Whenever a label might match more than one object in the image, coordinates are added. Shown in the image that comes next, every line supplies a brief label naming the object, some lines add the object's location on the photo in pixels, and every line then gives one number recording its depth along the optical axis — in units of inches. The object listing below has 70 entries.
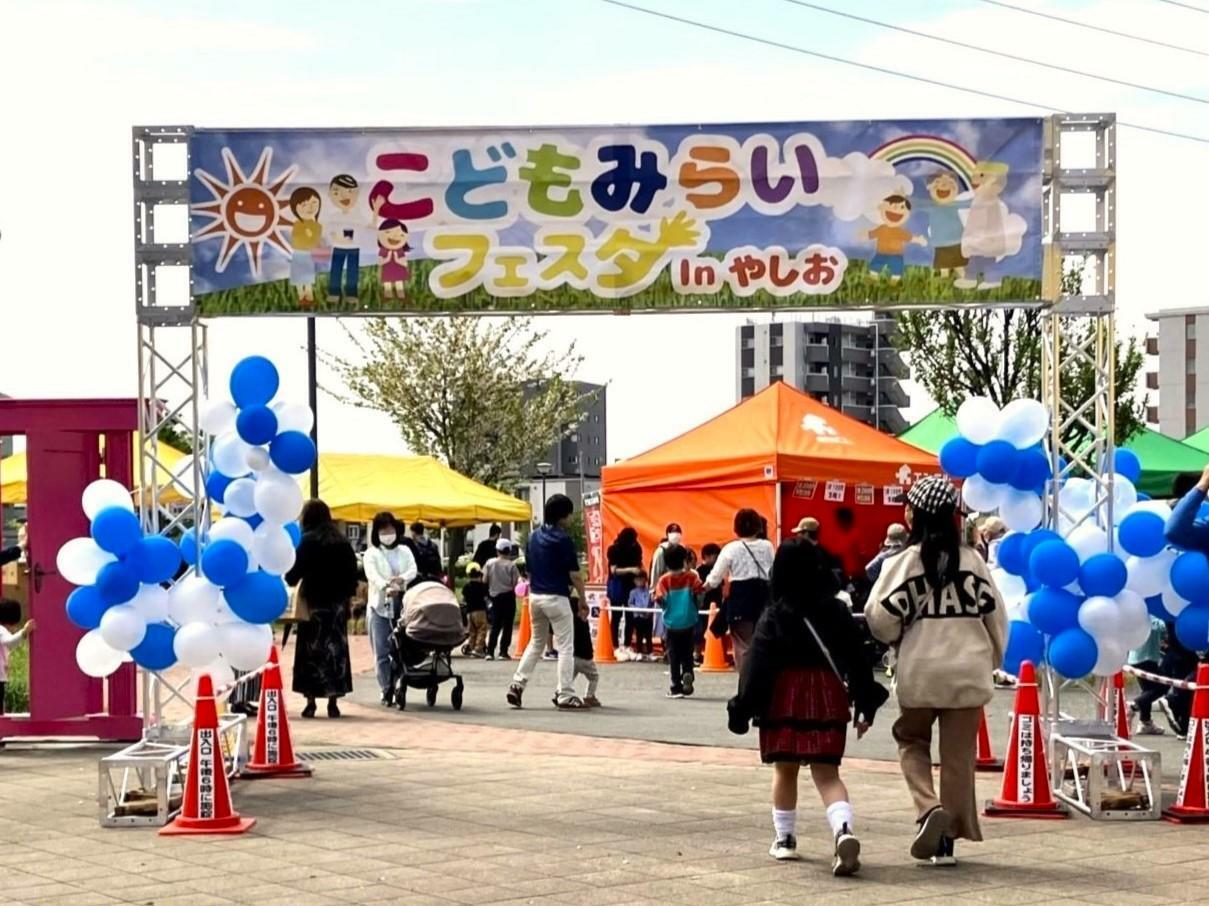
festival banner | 442.0
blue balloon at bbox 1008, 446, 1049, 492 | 412.5
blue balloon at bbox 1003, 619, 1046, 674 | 415.5
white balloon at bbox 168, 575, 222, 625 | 413.1
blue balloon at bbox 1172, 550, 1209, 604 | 399.5
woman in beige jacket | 335.9
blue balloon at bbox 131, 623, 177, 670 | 412.2
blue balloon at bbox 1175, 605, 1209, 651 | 404.5
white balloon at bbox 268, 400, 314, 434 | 441.7
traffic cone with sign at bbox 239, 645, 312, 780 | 475.2
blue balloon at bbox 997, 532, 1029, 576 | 422.0
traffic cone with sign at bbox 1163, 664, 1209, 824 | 392.5
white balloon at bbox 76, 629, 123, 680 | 414.3
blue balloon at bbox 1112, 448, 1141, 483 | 478.9
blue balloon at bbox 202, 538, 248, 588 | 414.0
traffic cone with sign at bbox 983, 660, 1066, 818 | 401.4
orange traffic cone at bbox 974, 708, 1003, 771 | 491.2
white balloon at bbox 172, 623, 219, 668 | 408.5
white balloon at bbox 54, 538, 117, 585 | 410.6
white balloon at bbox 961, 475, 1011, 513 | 421.1
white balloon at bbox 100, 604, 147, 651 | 404.5
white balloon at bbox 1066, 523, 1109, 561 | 410.9
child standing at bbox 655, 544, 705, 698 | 730.2
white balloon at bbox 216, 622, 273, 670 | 416.8
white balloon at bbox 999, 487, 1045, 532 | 421.7
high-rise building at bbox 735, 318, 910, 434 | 5546.3
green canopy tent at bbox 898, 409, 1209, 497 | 1077.8
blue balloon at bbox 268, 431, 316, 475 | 435.2
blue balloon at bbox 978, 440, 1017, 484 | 410.9
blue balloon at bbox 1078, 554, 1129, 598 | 400.2
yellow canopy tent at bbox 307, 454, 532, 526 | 1206.3
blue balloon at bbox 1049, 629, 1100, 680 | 398.9
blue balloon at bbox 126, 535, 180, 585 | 409.4
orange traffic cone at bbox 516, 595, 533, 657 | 981.2
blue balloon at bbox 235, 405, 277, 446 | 430.0
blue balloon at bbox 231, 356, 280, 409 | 434.3
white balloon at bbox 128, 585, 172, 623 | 410.3
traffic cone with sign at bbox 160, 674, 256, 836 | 384.5
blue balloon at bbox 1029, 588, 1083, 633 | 403.2
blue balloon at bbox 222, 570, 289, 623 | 421.7
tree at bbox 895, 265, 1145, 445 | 1459.2
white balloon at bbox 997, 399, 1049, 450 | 410.3
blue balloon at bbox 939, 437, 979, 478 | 419.8
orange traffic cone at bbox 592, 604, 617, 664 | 957.8
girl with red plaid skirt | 336.5
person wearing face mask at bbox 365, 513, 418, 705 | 689.0
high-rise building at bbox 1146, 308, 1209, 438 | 4896.7
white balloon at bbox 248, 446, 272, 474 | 438.0
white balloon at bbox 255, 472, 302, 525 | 431.5
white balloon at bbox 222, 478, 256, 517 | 445.4
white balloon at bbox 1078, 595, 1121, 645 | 398.3
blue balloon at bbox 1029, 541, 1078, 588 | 401.4
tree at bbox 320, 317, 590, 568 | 1998.0
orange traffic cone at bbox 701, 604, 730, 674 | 877.8
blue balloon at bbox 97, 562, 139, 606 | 406.0
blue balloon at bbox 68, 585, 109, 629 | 410.6
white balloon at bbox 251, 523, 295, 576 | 434.0
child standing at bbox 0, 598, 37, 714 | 544.1
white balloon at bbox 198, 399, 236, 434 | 436.8
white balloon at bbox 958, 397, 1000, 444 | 416.2
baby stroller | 660.1
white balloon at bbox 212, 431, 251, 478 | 438.6
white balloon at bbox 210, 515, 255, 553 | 422.3
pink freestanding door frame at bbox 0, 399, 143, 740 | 544.1
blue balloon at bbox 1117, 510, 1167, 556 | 406.9
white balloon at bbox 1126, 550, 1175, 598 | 410.0
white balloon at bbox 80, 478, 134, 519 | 420.2
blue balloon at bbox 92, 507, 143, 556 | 406.0
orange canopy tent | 941.2
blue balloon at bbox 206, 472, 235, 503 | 450.9
